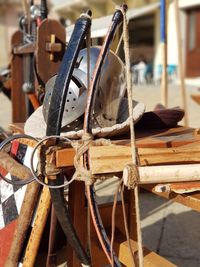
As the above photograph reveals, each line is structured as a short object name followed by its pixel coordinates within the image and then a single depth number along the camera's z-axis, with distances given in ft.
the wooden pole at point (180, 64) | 11.32
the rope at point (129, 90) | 3.93
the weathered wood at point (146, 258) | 5.31
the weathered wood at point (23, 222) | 5.09
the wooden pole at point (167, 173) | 3.78
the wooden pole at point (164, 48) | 11.02
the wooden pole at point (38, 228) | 5.04
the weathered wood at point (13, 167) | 5.07
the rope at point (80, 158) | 4.11
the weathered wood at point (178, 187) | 4.12
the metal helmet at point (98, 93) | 4.94
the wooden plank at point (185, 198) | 4.11
